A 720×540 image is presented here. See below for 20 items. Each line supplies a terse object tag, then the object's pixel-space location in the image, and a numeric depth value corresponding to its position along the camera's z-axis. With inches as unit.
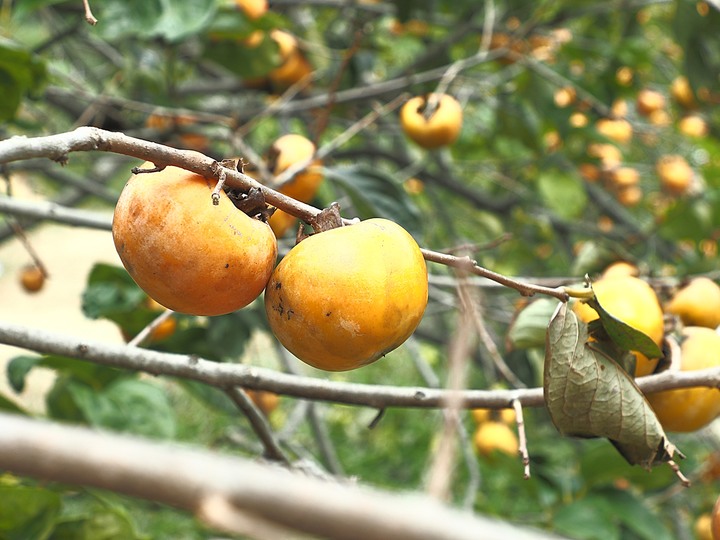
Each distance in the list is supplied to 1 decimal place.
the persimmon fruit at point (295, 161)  34.3
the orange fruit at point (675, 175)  71.7
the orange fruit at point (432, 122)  46.7
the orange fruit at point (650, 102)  85.7
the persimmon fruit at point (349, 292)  21.6
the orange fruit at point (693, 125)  78.3
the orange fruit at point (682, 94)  73.8
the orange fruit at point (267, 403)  56.9
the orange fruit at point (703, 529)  50.5
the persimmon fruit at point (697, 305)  29.3
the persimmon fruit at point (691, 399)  26.1
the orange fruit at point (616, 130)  74.4
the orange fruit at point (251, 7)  45.3
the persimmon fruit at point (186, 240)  21.4
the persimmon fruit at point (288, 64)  51.5
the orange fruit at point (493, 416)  53.4
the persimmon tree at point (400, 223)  10.6
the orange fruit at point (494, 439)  51.4
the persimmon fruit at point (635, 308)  26.1
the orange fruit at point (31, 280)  72.2
